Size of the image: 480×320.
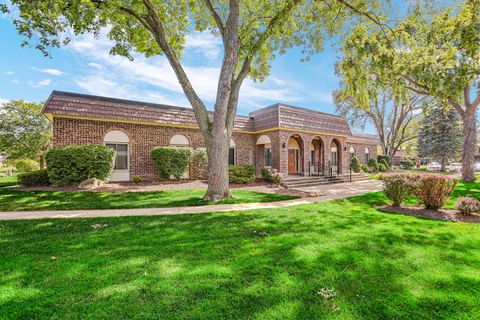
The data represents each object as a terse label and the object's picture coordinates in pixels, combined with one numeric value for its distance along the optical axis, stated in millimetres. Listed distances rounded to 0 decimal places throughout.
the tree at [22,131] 20953
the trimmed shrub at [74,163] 10172
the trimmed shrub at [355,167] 21922
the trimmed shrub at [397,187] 7371
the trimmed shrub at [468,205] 6383
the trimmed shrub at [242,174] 13484
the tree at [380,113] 26331
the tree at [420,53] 9914
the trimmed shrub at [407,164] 35566
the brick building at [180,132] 11906
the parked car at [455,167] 29911
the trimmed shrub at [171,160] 12938
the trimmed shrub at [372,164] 24656
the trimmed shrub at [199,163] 14047
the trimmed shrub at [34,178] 10805
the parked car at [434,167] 33753
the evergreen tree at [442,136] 26656
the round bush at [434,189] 6934
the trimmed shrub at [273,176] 13430
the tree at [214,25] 7887
